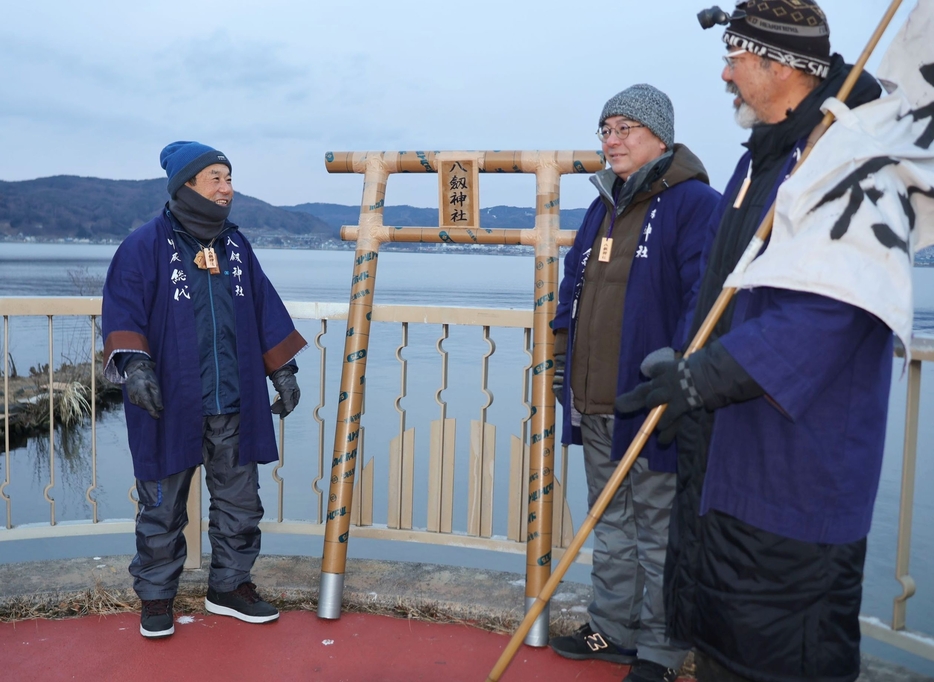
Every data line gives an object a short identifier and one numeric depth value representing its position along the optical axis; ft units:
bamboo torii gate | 9.30
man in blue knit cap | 8.89
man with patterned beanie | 4.76
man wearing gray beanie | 7.97
